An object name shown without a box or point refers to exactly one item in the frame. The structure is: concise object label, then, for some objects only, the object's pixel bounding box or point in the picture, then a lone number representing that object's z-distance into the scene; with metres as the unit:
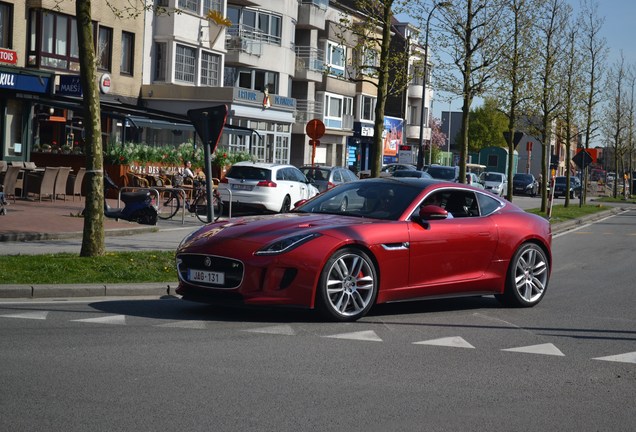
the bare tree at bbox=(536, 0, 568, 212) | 37.66
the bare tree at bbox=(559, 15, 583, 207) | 41.59
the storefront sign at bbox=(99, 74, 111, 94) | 39.77
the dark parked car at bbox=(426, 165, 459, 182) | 51.12
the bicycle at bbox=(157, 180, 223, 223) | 25.97
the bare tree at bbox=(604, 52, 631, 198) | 64.44
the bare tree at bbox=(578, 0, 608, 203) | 48.67
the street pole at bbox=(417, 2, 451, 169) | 28.39
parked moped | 22.39
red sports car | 9.70
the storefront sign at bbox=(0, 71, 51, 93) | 31.62
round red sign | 28.63
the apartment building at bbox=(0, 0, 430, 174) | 35.31
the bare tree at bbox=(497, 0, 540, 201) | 34.41
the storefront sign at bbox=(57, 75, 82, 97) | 34.69
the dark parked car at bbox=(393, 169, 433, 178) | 42.53
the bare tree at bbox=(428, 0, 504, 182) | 29.20
